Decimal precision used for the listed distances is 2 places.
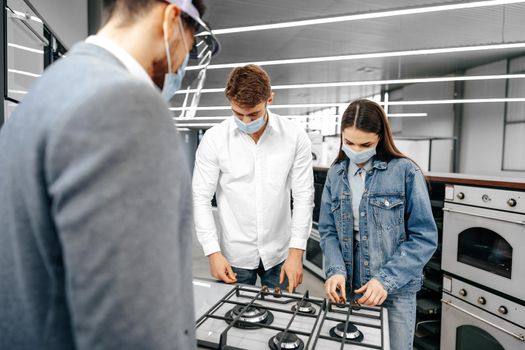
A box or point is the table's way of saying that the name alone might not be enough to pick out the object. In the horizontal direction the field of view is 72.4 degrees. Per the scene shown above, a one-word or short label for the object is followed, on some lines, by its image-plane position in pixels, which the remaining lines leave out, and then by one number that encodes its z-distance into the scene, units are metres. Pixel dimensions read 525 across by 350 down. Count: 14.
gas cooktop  0.91
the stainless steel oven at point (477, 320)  1.69
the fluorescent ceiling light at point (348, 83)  5.65
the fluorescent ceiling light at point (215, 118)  15.32
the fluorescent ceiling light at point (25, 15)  1.55
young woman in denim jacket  1.31
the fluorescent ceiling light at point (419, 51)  4.15
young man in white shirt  1.61
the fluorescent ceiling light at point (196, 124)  17.50
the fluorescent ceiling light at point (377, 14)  3.37
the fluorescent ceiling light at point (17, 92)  1.56
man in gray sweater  0.40
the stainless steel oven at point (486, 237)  1.67
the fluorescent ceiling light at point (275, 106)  11.28
